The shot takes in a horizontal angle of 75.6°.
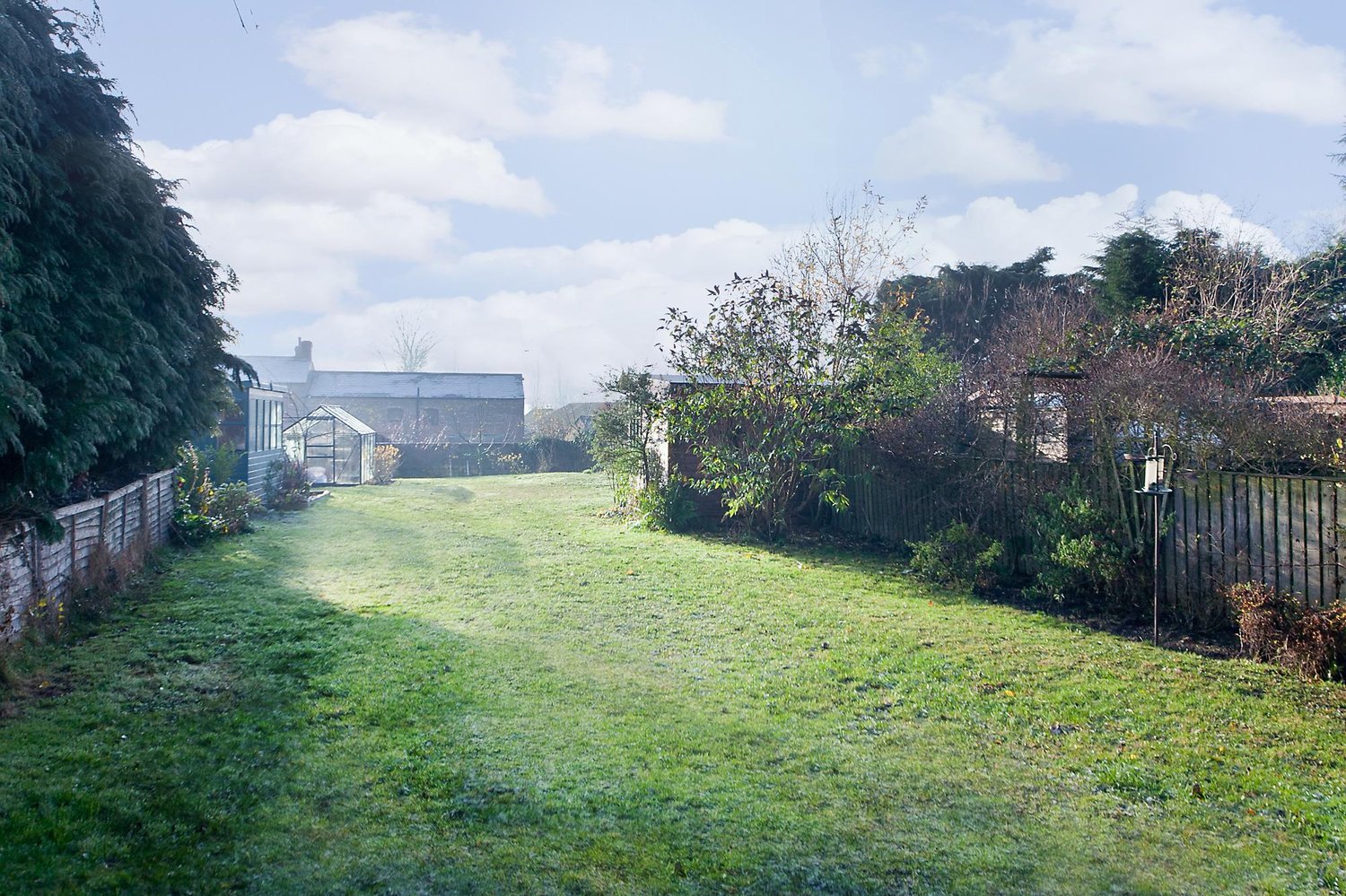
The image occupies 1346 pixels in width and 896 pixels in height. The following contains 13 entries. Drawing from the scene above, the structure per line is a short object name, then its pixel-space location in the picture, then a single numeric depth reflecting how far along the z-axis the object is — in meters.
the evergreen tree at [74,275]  6.45
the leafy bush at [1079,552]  8.70
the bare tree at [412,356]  65.88
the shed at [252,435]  19.37
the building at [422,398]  49.62
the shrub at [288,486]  19.72
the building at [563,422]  38.31
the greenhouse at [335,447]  29.66
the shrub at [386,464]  30.22
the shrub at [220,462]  16.70
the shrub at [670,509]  15.38
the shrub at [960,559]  10.20
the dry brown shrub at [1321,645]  6.41
